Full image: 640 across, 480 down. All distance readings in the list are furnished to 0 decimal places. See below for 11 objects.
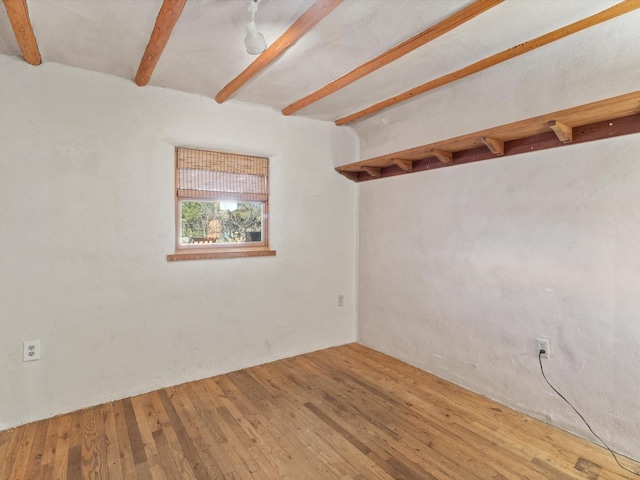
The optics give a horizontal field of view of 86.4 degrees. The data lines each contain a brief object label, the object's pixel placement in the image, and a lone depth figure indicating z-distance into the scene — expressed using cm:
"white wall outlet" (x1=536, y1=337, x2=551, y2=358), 224
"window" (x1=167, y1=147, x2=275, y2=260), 289
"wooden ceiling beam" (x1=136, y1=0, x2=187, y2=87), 168
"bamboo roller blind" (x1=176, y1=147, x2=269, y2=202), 288
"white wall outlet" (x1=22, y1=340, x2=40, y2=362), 226
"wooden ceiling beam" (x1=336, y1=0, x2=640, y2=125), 173
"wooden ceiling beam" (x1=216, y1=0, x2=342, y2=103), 168
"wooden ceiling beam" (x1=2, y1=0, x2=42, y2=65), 166
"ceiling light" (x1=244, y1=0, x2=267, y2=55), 165
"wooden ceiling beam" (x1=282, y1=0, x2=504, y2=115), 171
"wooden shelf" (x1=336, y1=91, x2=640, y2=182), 183
